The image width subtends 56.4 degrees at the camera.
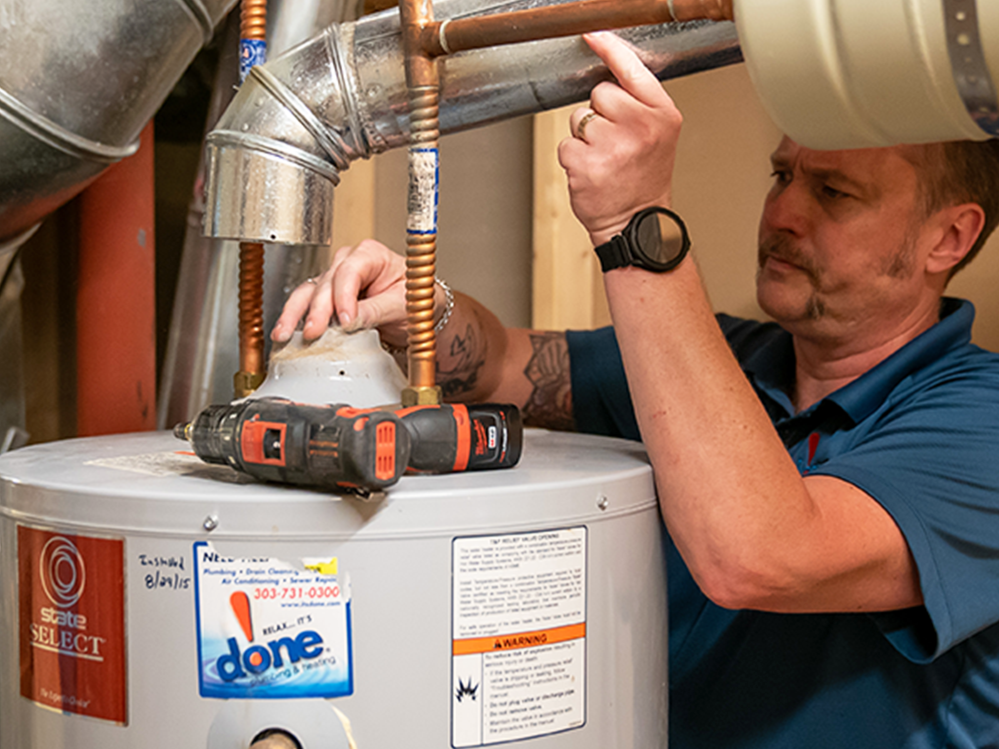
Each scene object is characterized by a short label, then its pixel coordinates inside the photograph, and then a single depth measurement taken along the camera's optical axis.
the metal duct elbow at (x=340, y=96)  0.85
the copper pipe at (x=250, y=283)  0.95
